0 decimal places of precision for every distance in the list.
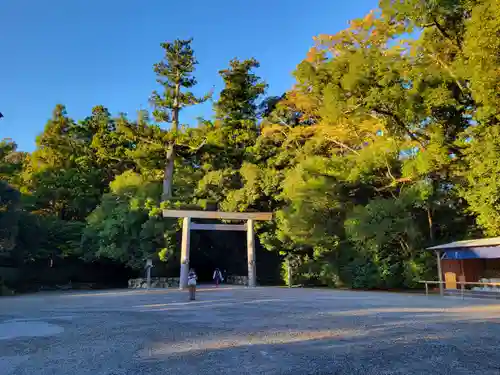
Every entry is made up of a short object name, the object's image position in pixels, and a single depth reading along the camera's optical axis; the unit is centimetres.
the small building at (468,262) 1239
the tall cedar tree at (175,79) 2489
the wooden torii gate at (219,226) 1817
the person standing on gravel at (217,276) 1994
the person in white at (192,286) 1230
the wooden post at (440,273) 1347
